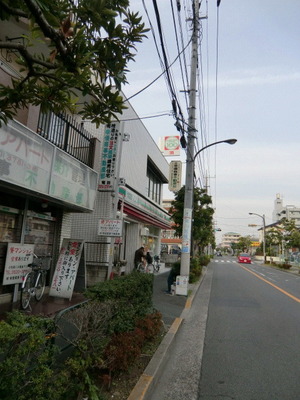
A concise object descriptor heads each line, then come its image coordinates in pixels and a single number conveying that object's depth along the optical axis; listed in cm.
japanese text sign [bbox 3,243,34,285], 694
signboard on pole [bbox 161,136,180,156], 2219
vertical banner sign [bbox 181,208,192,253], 1144
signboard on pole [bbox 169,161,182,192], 1941
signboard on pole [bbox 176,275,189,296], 1092
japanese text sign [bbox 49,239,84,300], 838
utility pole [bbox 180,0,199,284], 1143
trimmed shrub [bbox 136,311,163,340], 513
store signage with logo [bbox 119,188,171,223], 1314
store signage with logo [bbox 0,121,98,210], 600
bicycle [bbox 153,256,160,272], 1924
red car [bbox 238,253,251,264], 4978
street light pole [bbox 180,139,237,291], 1131
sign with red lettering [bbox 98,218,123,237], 912
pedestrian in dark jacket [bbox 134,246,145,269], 1433
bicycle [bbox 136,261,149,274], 1418
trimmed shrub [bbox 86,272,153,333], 439
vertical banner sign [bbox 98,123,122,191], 1059
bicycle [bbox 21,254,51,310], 709
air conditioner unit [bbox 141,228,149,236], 1796
